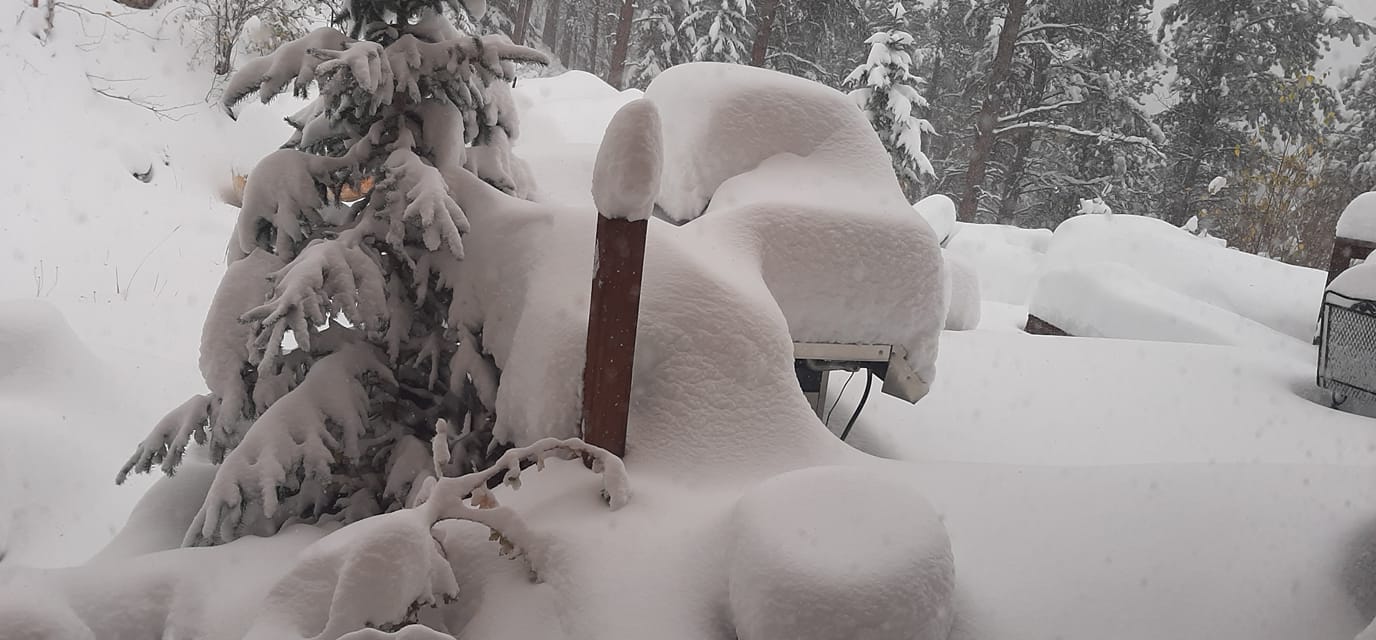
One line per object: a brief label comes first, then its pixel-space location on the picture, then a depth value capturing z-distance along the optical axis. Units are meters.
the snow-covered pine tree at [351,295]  2.43
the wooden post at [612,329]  2.39
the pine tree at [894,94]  13.58
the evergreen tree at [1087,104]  16.38
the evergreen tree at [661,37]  15.00
